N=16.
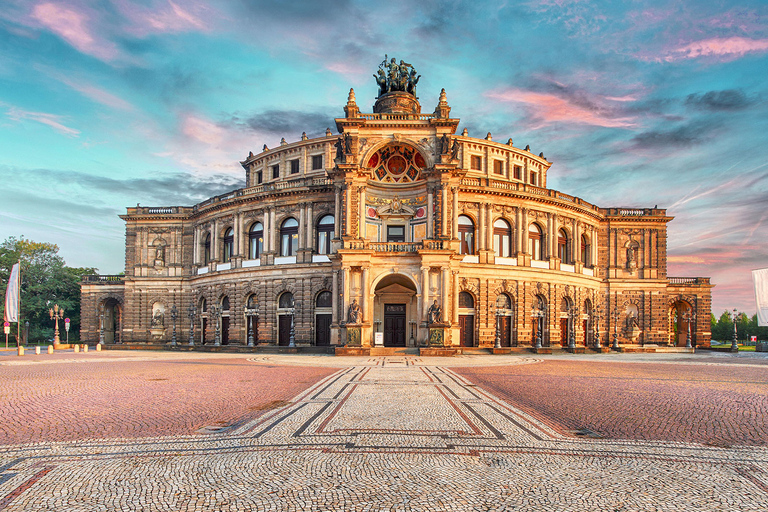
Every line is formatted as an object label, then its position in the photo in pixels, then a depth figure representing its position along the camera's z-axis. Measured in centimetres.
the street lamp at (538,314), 4534
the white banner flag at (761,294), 3856
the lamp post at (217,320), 4755
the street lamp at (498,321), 4366
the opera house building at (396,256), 3822
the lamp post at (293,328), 4250
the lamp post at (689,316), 5384
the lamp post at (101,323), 5344
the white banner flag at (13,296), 3847
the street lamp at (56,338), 4842
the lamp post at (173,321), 4891
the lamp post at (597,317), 4909
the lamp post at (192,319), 5034
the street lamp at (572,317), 4672
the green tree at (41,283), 6438
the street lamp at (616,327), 4797
